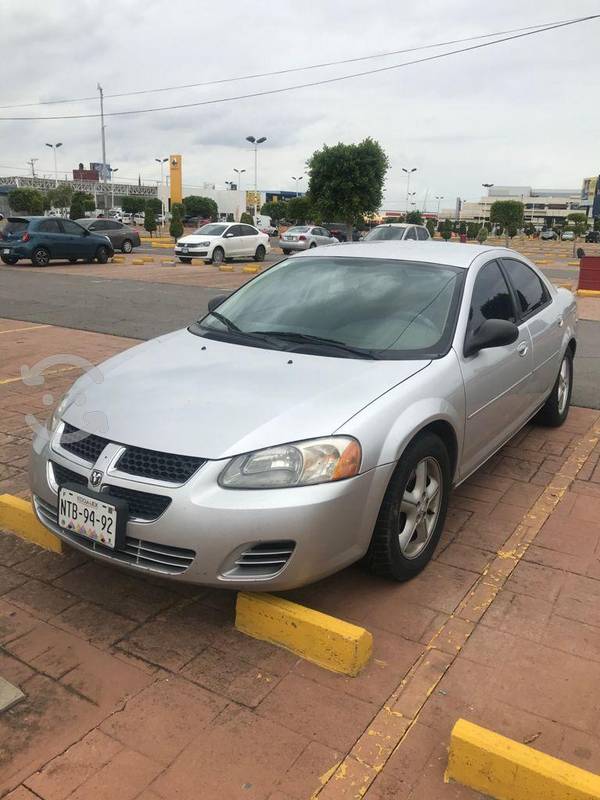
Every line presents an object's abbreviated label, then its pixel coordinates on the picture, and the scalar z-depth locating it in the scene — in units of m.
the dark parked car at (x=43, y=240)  20.28
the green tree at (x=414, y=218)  74.32
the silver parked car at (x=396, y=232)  21.50
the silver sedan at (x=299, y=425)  2.65
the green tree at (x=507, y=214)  66.12
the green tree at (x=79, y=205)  54.44
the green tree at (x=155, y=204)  78.14
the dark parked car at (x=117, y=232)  26.50
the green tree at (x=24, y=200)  67.25
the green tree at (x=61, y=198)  80.81
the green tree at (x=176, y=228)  38.62
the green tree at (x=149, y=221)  50.16
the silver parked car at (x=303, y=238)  28.91
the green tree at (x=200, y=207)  85.31
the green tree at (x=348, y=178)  37.50
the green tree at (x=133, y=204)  84.69
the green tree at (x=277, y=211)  81.31
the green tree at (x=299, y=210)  60.10
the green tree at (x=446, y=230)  59.59
